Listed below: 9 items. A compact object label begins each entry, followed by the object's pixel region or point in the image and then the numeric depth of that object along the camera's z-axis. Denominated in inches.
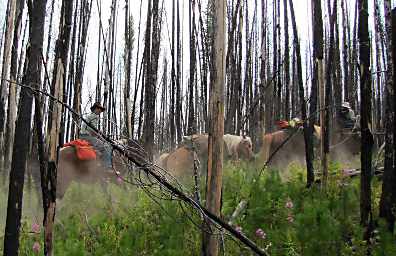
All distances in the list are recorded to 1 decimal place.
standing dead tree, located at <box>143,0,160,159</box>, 251.3
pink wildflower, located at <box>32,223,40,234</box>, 187.6
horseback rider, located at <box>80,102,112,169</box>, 265.3
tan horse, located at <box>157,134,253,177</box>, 279.6
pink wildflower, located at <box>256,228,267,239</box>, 150.3
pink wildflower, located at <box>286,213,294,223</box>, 156.7
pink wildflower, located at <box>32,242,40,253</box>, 168.7
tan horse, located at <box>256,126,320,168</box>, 272.1
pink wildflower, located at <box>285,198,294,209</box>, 161.6
